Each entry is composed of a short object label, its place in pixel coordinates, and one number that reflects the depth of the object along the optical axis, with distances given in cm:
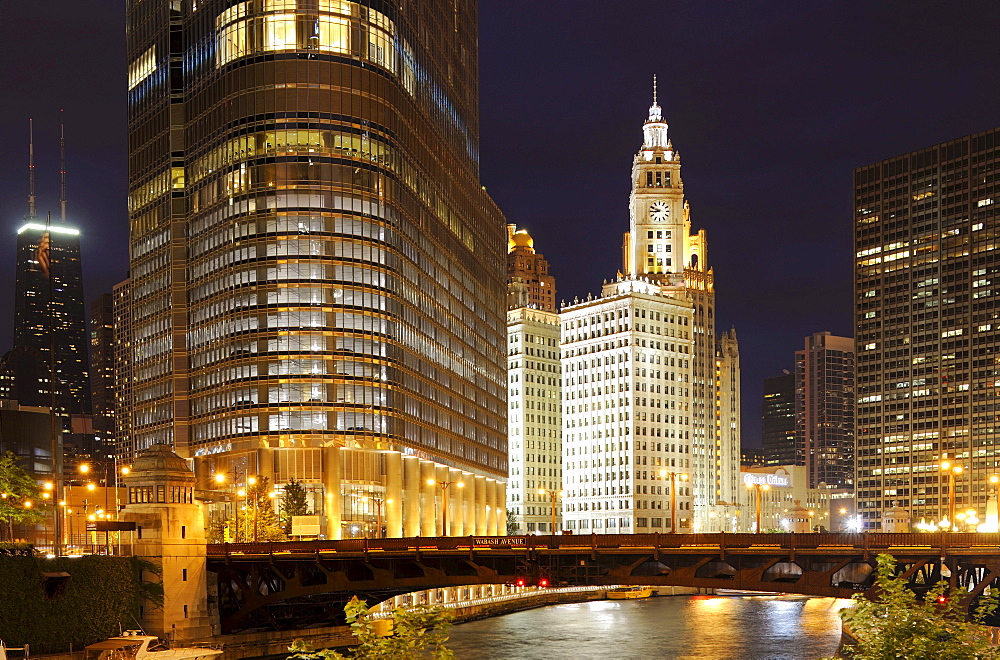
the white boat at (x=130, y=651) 9338
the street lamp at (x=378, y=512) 17075
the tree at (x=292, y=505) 15188
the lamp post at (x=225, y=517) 13012
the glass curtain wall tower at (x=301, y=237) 16725
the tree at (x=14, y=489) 9887
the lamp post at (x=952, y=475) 10562
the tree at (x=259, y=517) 14212
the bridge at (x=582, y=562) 8369
